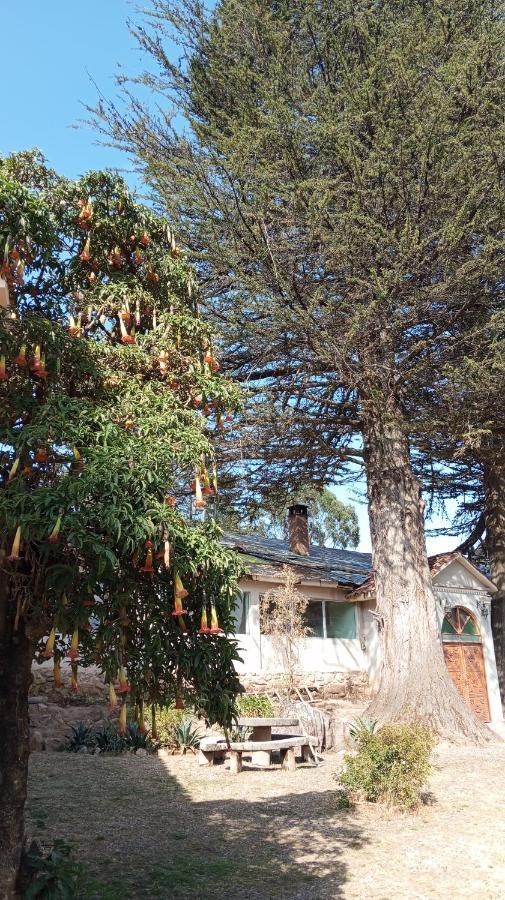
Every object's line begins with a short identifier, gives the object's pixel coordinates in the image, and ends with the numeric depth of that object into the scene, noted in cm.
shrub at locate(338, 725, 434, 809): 849
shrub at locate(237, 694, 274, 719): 1530
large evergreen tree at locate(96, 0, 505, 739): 1247
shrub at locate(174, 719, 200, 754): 1323
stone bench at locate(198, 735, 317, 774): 1182
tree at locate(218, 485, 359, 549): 3891
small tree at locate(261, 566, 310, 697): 1761
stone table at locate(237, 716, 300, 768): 1225
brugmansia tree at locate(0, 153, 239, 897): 417
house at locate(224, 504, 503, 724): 1897
